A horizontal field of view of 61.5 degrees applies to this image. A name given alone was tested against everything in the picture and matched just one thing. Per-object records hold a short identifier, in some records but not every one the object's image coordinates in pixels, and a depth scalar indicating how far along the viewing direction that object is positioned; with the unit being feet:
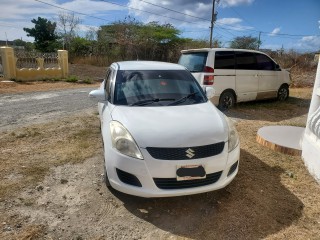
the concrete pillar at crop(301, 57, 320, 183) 13.02
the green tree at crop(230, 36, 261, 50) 91.25
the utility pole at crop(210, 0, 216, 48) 81.26
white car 9.53
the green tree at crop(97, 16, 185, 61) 84.28
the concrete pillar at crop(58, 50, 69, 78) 55.88
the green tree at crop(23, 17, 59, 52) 95.76
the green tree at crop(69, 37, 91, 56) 89.39
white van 24.68
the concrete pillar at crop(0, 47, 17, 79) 47.83
